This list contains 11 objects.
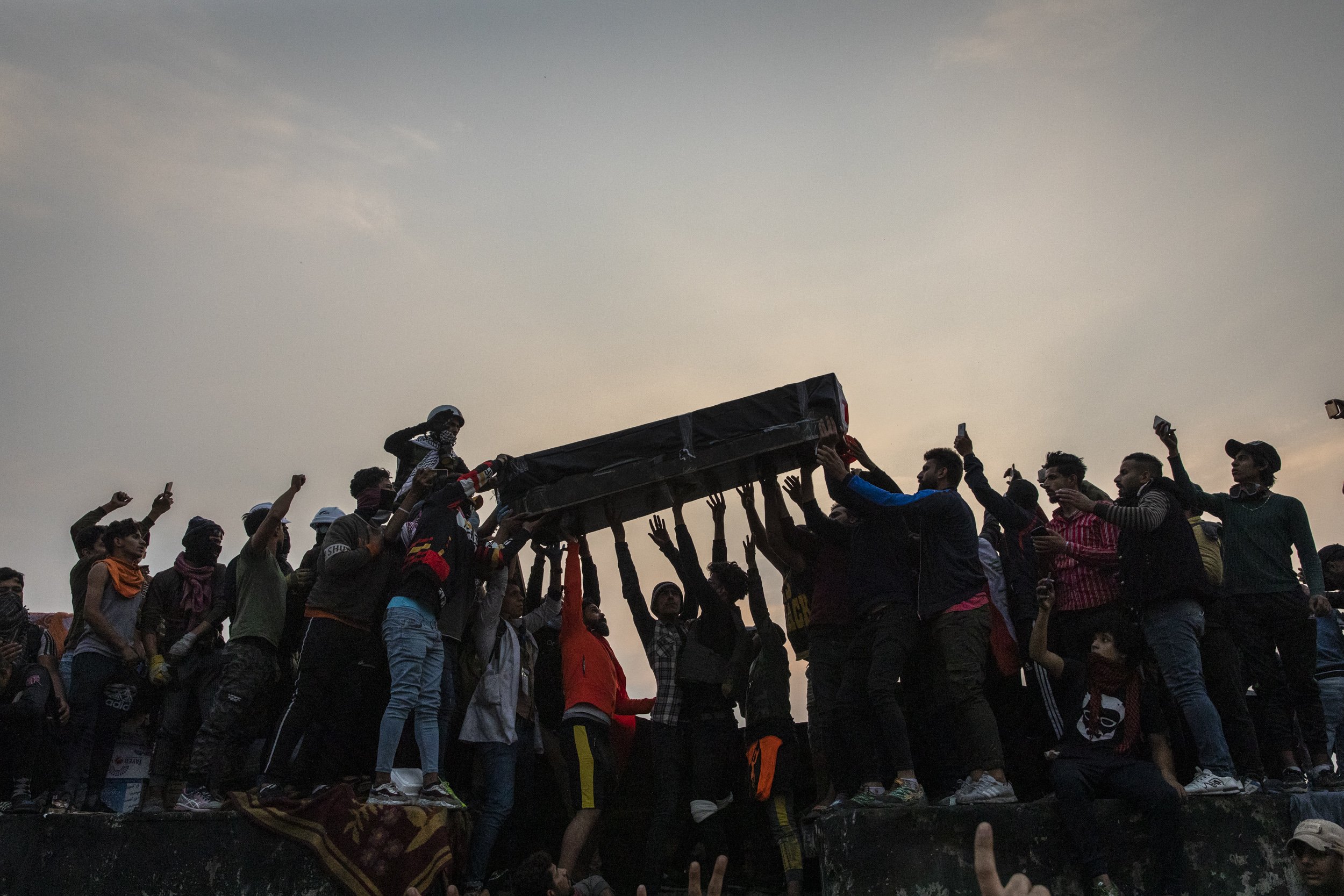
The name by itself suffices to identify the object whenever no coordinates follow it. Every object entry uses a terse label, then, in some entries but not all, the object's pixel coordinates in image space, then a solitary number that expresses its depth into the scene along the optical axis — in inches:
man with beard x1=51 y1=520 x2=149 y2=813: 269.9
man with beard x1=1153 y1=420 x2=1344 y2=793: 245.9
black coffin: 284.7
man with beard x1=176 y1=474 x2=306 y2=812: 249.0
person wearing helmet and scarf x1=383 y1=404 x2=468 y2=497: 292.2
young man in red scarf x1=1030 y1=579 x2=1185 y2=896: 210.2
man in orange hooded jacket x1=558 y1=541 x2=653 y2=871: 259.1
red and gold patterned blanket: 225.3
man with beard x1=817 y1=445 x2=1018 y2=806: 227.9
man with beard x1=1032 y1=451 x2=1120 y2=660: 256.8
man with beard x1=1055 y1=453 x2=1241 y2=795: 228.2
